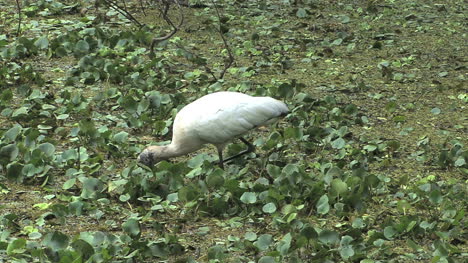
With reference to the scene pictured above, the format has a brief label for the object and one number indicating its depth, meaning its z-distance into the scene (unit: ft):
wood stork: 40.63
